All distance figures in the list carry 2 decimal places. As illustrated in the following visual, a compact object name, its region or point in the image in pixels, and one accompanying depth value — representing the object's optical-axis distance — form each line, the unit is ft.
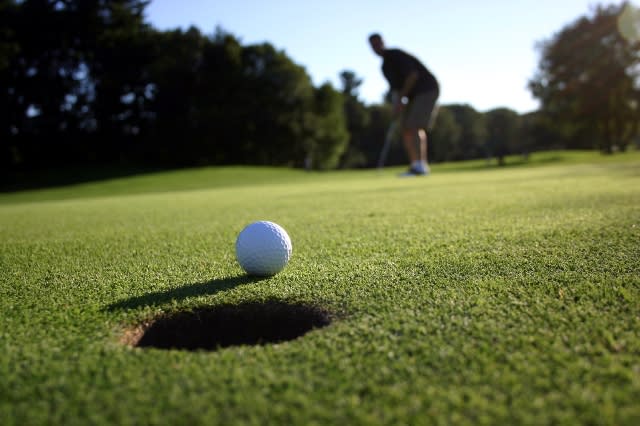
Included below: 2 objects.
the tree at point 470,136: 226.99
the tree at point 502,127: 224.33
